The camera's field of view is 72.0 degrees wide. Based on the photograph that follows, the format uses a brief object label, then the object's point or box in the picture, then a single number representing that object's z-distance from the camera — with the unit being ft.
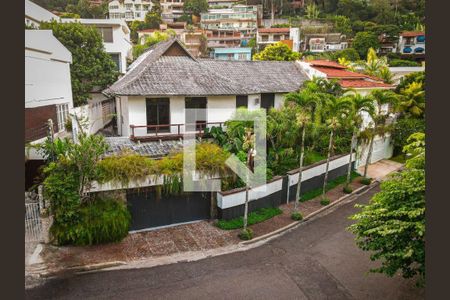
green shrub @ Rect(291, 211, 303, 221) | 49.39
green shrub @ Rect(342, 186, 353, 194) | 60.44
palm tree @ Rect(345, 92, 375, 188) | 58.03
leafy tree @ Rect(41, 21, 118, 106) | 84.29
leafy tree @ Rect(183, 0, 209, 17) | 220.64
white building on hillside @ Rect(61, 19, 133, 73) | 105.60
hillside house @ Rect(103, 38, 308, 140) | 59.36
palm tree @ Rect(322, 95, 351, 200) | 54.95
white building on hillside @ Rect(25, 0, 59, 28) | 82.47
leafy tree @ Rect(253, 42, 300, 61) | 132.77
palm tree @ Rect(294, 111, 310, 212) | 48.03
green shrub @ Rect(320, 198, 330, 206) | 55.26
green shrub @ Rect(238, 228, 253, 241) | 43.04
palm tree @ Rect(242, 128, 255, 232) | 42.39
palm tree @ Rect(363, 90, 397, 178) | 62.04
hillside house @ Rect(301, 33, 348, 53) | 188.68
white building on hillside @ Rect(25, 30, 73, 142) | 45.32
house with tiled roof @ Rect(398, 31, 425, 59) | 162.34
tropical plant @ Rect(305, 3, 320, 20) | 220.19
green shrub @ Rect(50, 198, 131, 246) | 37.32
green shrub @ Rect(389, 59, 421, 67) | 140.36
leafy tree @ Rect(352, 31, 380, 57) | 162.40
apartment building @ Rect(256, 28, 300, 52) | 189.37
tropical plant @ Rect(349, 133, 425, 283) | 23.82
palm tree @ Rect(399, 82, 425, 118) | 82.55
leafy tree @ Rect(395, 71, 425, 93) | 86.44
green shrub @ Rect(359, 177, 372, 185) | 65.21
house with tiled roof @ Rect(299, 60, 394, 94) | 77.56
